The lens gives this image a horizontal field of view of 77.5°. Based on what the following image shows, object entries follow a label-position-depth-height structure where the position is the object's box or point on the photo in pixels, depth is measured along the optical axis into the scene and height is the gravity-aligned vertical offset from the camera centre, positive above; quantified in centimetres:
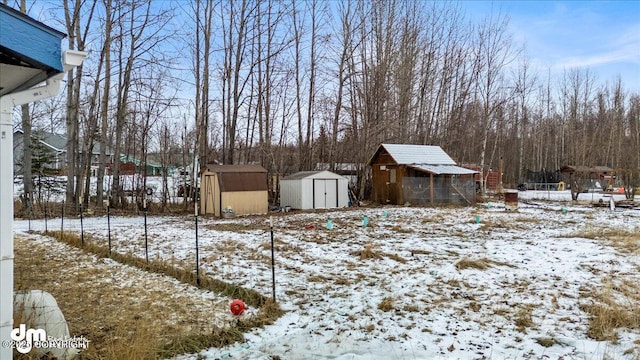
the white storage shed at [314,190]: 1894 -56
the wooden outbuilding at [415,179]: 2161 -6
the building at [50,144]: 2482 +264
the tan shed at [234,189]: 1628 -41
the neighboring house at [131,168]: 1884 +65
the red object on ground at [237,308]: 473 -152
